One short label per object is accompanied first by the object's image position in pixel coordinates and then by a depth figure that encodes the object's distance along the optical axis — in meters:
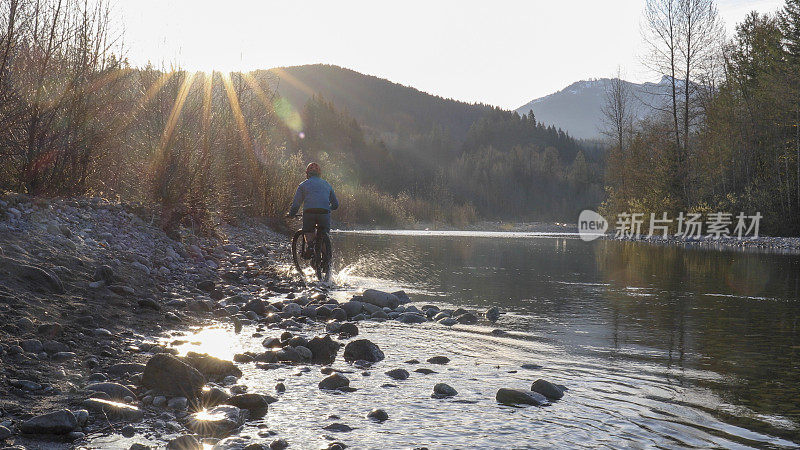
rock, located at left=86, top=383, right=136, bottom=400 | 4.12
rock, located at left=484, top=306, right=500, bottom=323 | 8.52
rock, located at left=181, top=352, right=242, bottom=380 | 4.89
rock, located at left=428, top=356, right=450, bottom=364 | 5.80
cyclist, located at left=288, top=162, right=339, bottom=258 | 12.56
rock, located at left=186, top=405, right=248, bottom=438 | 3.70
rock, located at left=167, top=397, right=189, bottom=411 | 4.10
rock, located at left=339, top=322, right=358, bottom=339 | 7.24
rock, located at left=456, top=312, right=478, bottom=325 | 8.28
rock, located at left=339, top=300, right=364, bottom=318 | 8.75
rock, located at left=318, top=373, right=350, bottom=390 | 4.79
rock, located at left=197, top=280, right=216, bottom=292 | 9.29
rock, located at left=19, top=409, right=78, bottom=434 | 3.39
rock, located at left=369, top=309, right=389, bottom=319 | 8.53
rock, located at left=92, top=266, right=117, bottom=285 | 7.08
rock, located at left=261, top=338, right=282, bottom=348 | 6.27
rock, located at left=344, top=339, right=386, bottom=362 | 5.85
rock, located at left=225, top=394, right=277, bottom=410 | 4.14
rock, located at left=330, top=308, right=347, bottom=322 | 8.38
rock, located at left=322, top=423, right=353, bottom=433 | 3.83
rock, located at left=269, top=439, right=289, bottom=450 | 3.48
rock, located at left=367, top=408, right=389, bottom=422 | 4.05
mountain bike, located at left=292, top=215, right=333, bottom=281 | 12.61
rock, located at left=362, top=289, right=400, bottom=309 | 9.58
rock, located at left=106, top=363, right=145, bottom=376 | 4.62
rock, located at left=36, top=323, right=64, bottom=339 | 4.96
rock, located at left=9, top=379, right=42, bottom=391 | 3.95
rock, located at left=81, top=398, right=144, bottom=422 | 3.81
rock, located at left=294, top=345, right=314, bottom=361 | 5.78
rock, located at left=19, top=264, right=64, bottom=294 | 5.93
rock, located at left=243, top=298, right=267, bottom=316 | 8.24
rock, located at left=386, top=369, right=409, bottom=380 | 5.17
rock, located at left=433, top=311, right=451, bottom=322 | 8.48
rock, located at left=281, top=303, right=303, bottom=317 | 8.28
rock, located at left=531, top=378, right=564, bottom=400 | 4.64
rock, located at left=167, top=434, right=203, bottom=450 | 3.39
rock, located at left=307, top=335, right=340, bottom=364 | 5.83
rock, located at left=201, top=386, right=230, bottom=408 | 4.21
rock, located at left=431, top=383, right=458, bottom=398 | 4.65
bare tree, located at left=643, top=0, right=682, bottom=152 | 37.03
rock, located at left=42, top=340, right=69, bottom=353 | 4.68
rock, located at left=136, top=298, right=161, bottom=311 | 7.00
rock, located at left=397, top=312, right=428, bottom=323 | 8.29
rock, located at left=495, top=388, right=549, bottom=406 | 4.48
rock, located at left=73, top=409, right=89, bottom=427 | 3.60
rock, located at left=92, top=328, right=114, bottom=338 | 5.49
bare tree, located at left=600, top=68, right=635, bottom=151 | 47.94
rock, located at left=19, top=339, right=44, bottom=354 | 4.57
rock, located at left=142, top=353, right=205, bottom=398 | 4.31
